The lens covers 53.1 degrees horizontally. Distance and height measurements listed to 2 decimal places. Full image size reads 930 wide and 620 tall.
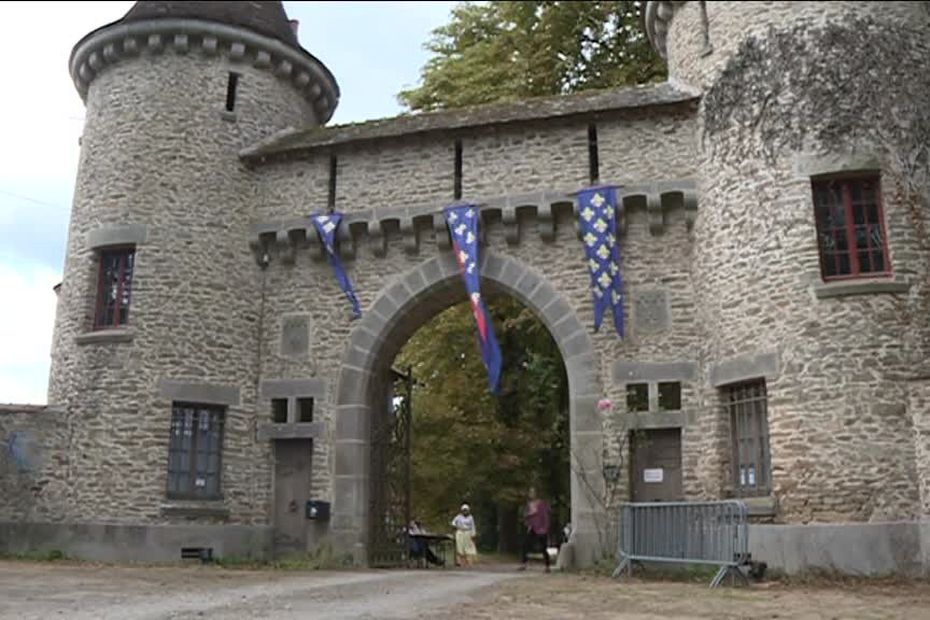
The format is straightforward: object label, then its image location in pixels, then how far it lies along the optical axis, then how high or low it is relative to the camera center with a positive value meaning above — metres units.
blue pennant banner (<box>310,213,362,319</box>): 13.70 +3.83
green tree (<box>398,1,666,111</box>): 18.61 +9.03
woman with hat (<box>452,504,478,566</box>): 15.69 -0.43
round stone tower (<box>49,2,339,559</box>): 12.98 +3.66
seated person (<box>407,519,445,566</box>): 15.09 -0.66
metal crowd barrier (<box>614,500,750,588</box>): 9.23 -0.26
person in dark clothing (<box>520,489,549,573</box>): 13.61 -0.17
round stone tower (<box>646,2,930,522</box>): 10.13 +3.08
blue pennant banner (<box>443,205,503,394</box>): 12.69 +3.41
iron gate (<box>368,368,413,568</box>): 13.78 +0.40
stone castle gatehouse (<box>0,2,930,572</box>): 10.46 +3.04
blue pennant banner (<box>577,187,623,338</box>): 12.34 +3.45
